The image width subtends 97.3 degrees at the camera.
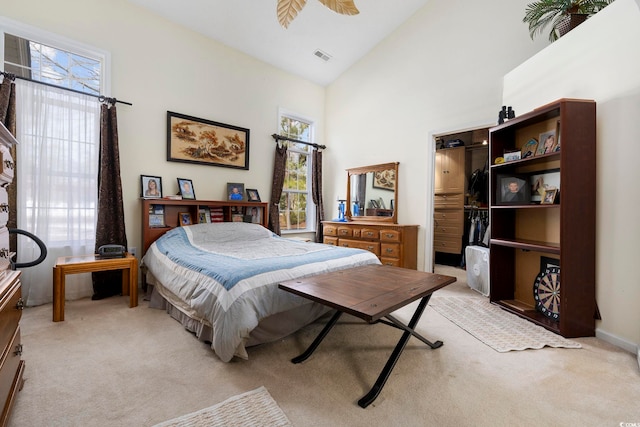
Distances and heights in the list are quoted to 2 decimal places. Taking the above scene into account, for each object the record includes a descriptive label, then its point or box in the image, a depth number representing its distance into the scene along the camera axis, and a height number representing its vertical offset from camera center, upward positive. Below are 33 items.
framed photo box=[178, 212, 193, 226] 3.60 -0.11
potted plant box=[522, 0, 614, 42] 2.39 +1.79
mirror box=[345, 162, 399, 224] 4.37 +0.32
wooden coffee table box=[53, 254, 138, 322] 2.40 -0.55
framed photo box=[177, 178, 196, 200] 3.67 +0.28
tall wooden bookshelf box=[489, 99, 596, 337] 2.22 -0.07
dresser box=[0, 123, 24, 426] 1.13 -0.45
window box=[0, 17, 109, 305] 2.73 +0.66
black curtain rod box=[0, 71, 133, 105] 2.59 +1.22
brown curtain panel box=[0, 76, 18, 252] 2.57 +0.81
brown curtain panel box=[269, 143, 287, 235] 4.59 +0.39
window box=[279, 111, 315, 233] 4.97 +0.56
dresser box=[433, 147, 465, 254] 4.98 +0.24
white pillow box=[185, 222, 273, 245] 3.17 -0.27
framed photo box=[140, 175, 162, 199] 3.40 +0.27
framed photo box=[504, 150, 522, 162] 2.73 +0.58
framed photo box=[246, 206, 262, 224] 4.20 -0.06
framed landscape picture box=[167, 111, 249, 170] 3.67 +0.94
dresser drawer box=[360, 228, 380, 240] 4.13 -0.31
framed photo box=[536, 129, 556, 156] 2.47 +0.65
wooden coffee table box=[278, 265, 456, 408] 1.42 -0.47
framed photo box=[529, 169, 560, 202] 2.52 +0.30
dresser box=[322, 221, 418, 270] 3.86 -0.40
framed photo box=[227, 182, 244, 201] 4.12 +0.28
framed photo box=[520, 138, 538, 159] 2.69 +0.65
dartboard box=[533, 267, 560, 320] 2.41 -0.69
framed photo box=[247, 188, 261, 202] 4.33 +0.24
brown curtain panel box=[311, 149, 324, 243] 5.16 +0.39
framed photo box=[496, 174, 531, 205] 2.76 +0.25
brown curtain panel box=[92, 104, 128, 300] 3.07 +0.07
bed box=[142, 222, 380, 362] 1.72 -0.52
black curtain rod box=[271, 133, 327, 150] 4.62 +1.23
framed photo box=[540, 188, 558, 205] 2.41 +0.16
